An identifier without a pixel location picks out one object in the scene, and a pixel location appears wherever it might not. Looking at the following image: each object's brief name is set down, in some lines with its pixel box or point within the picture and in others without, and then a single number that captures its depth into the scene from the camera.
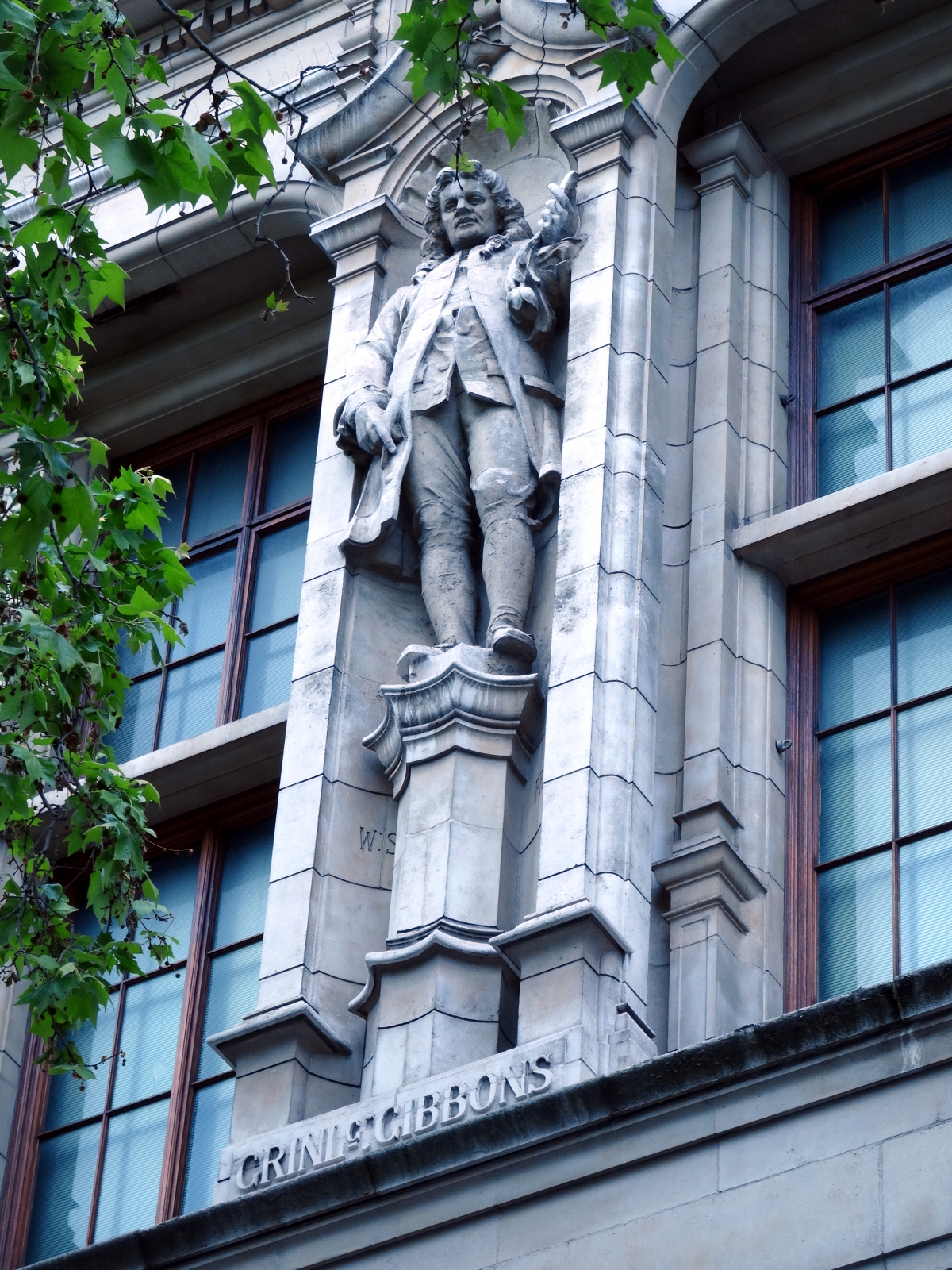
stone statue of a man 15.12
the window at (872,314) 15.79
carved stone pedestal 13.28
